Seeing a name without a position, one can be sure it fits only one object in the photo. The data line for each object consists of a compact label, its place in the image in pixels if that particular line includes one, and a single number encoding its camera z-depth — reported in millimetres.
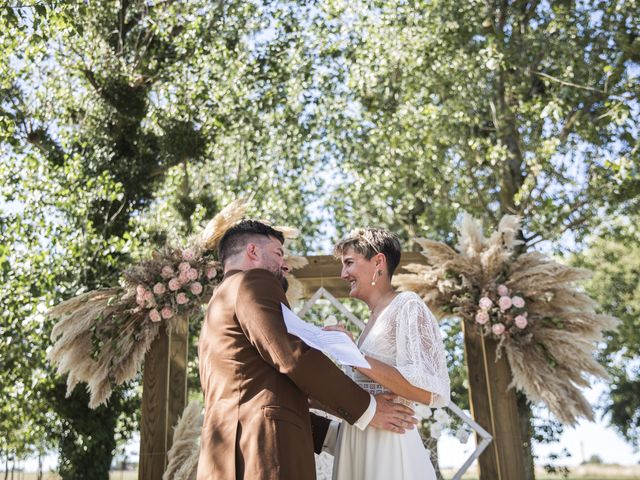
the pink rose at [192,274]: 4445
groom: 2236
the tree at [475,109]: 8062
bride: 2537
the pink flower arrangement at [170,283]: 4418
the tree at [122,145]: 6305
